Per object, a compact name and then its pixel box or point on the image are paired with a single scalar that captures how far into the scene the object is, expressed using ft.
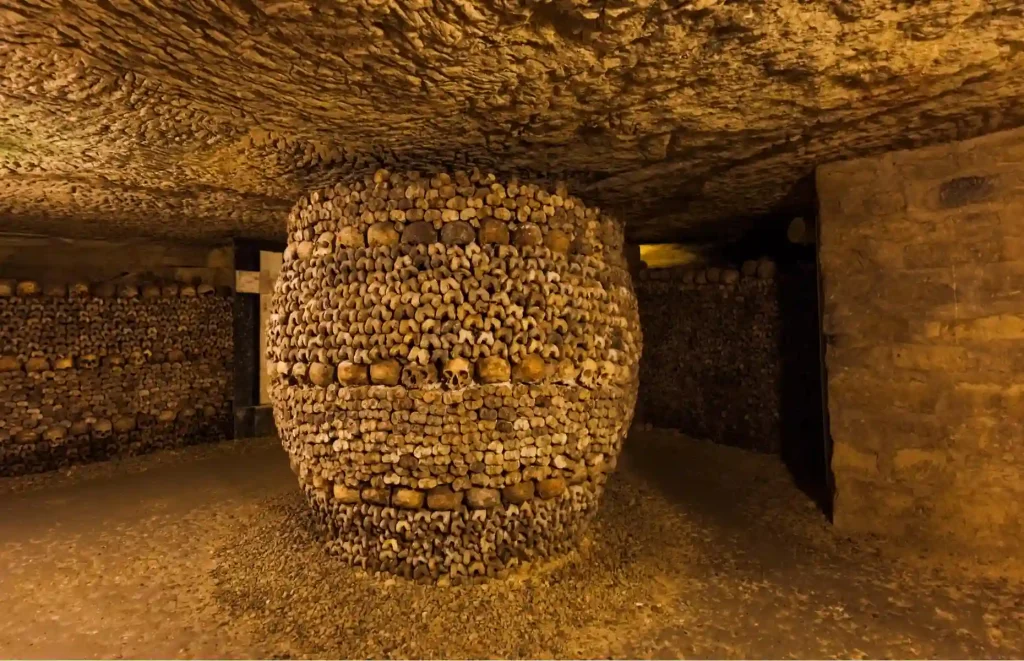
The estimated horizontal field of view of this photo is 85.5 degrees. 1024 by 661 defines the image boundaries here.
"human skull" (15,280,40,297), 14.56
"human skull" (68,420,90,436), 15.33
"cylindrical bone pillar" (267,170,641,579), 7.91
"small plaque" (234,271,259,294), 17.40
